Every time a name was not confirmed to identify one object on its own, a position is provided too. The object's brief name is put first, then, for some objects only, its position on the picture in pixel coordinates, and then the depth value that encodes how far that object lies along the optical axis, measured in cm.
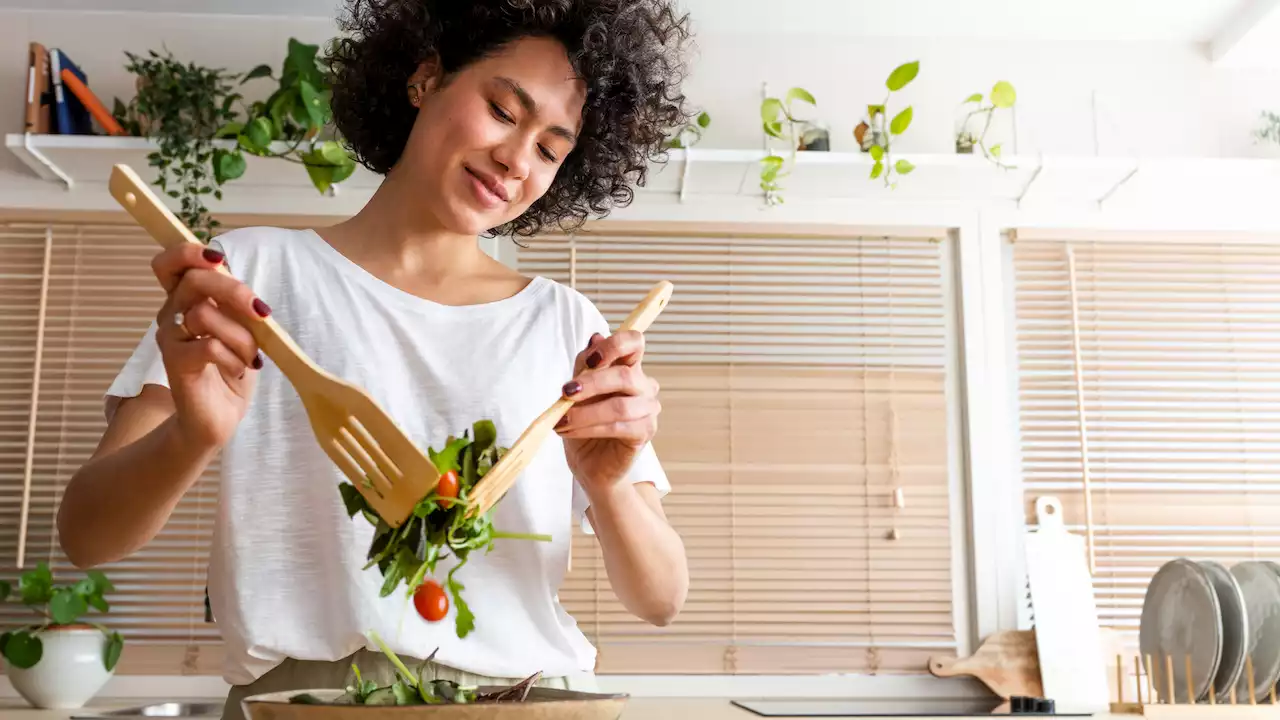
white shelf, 240
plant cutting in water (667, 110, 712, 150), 238
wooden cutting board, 240
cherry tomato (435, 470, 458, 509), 62
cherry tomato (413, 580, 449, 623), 66
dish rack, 198
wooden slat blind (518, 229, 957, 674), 248
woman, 77
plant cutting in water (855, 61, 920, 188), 231
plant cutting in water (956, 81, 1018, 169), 240
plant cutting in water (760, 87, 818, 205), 237
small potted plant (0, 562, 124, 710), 220
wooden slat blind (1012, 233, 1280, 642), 256
